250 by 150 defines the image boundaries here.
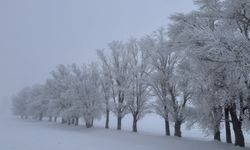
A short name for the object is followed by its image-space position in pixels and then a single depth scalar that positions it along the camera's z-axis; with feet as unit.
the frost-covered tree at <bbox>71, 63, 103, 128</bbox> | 130.82
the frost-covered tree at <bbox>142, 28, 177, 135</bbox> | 86.53
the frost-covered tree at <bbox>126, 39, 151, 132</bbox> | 105.60
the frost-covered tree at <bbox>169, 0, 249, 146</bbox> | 34.53
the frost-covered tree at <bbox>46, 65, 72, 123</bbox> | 150.30
